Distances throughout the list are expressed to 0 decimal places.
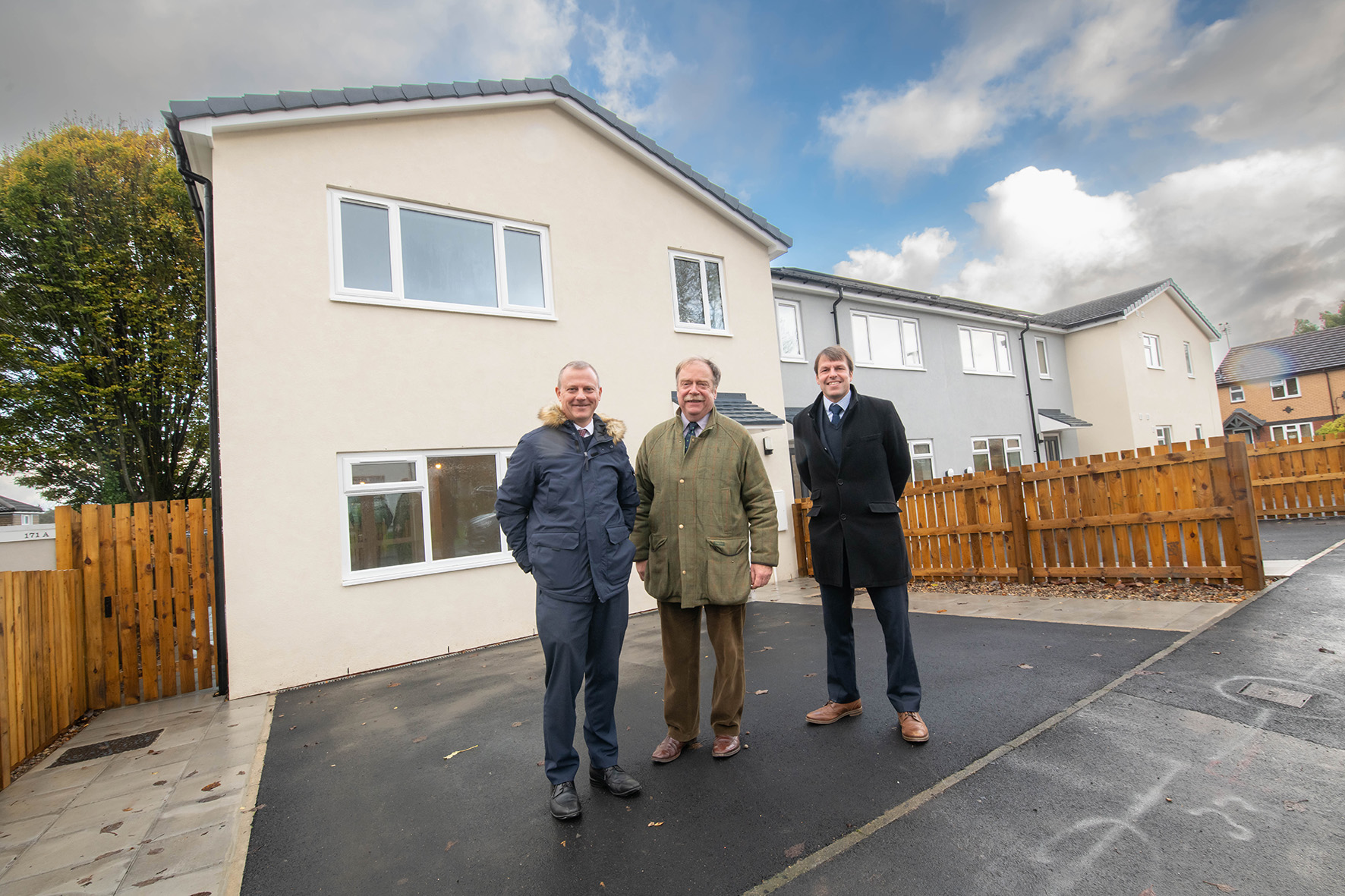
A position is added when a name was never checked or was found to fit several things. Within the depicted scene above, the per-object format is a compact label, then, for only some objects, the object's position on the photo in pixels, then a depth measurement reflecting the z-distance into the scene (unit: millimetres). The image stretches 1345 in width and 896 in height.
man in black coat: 3217
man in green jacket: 3021
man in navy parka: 2734
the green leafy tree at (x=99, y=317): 13438
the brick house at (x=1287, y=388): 33719
